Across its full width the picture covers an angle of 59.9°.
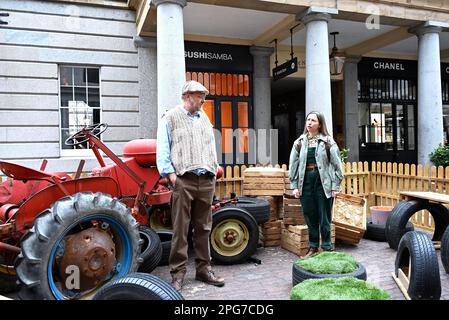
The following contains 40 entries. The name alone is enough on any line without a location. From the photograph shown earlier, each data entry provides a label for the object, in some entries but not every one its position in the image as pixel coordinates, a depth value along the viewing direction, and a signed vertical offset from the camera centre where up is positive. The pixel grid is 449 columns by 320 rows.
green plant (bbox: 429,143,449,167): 10.63 -0.15
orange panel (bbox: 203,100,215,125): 12.14 +1.45
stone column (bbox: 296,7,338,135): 9.23 +2.22
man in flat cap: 4.00 -0.07
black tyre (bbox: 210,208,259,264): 5.14 -1.08
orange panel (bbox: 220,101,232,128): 12.39 +1.34
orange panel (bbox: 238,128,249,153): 12.55 +0.48
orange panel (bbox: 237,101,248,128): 12.60 +1.32
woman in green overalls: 5.00 -0.30
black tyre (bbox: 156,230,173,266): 5.02 -1.23
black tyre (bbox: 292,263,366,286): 3.82 -1.22
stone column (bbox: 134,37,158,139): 10.80 +1.92
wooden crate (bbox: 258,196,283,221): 6.21 -0.83
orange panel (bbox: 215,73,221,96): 12.26 +2.24
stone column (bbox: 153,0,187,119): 8.12 +2.20
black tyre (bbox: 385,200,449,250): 5.78 -1.02
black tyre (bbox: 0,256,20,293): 4.08 -1.29
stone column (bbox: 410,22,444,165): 10.79 +1.72
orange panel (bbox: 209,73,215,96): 12.18 +2.20
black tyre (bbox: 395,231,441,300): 3.61 -1.12
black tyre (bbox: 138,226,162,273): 4.34 -1.07
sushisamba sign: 11.80 +3.05
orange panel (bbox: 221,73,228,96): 12.35 +2.22
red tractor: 3.19 -0.64
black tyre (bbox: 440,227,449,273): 4.66 -1.21
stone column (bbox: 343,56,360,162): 14.08 +1.62
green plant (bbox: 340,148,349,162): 10.38 -0.04
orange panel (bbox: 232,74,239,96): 12.47 +2.24
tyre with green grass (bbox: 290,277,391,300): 2.99 -1.10
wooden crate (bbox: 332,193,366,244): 5.88 -1.00
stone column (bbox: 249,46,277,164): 12.56 +1.96
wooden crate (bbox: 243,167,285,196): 6.21 -0.45
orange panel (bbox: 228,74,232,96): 12.42 +2.25
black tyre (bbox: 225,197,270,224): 5.62 -0.78
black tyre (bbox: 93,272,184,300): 2.52 -0.87
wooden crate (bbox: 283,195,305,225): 5.88 -0.88
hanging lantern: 11.08 +2.61
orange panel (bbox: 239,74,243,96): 12.57 +2.25
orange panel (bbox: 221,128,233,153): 12.39 +0.48
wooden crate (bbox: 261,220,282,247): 6.09 -1.23
